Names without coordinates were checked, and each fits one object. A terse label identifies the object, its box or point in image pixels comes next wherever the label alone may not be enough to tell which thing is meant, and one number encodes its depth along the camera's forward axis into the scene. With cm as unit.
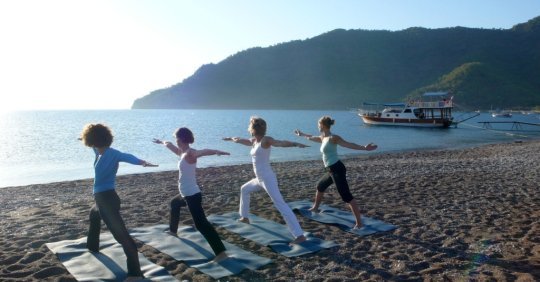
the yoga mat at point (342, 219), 740
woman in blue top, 523
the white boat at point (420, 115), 6051
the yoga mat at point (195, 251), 565
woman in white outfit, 631
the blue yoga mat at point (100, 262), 539
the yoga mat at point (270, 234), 635
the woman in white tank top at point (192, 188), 578
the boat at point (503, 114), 10253
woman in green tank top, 713
